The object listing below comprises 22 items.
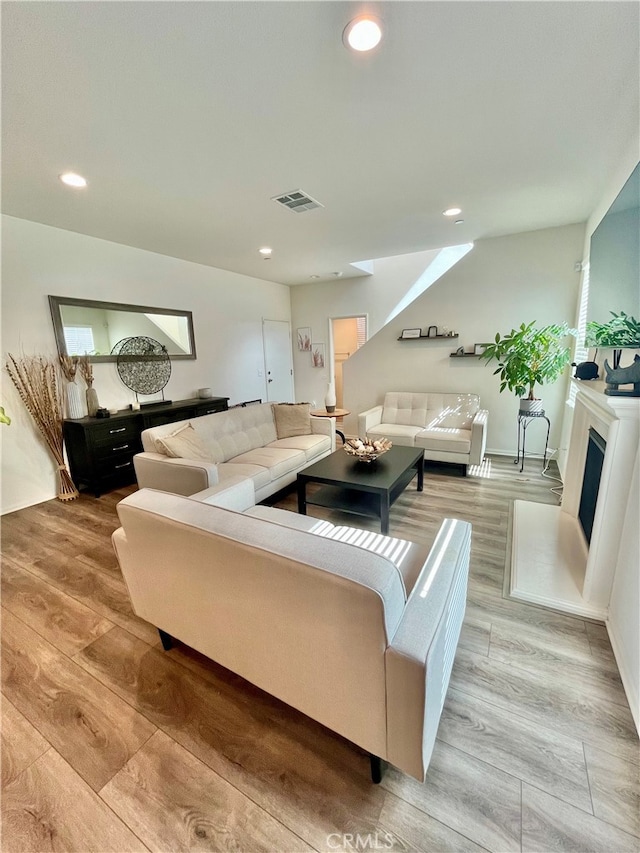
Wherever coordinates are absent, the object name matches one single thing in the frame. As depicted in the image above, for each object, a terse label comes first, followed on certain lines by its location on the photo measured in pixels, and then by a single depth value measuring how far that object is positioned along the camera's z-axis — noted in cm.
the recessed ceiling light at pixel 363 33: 129
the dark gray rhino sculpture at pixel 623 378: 160
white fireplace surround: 148
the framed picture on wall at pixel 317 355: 625
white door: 606
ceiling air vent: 273
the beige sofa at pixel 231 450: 252
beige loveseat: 369
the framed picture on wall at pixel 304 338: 634
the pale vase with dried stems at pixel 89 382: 354
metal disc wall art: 393
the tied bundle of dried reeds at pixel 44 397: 315
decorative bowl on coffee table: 281
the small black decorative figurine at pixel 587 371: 235
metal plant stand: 367
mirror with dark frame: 341
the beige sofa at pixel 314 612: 89
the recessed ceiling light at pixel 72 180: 236
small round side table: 404
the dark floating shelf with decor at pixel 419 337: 455
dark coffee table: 247
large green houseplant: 350
